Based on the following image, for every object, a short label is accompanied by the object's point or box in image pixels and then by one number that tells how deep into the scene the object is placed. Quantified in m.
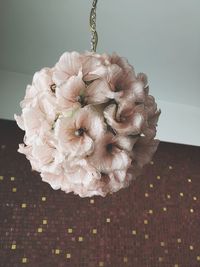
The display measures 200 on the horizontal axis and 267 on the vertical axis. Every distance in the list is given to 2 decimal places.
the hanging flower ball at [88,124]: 0.59
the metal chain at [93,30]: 0.79
